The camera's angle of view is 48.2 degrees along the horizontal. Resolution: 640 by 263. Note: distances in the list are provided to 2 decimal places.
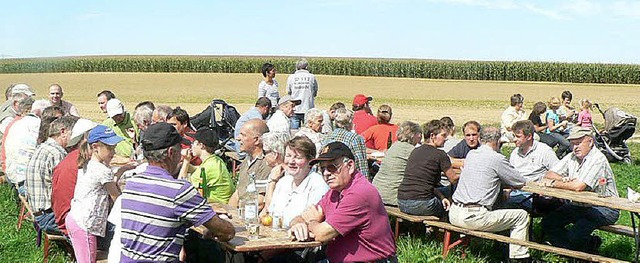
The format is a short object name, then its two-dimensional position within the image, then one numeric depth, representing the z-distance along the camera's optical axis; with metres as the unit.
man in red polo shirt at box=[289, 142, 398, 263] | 4.69
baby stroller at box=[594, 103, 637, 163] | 14.87
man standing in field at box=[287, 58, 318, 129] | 14.41
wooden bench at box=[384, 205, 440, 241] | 7.38
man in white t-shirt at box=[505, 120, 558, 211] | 8.09
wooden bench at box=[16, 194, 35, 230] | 8.18
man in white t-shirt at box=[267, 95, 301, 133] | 10.20
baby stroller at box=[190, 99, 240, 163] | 13.47
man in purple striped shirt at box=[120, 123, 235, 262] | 4.25
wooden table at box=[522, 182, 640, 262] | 6.27
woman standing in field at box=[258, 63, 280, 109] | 14.42
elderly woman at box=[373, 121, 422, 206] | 7.86
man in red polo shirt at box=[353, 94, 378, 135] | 11.28
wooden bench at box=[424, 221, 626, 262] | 6.45
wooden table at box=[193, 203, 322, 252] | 4.84
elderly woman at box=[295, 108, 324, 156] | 9.11
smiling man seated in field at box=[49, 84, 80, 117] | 10.80
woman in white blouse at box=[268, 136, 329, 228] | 5.57
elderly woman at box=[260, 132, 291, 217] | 6.19
